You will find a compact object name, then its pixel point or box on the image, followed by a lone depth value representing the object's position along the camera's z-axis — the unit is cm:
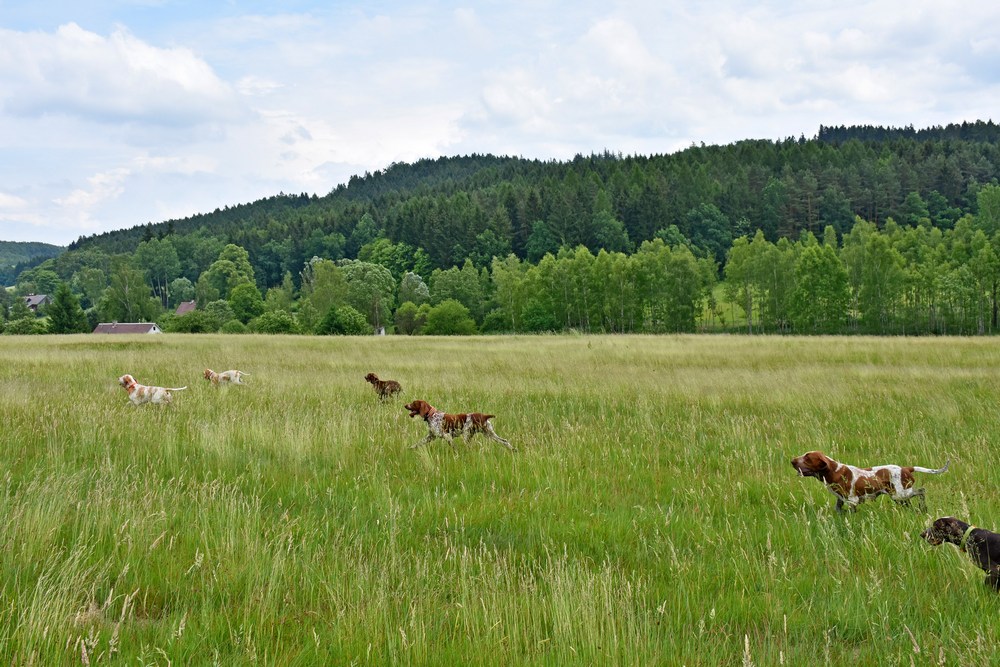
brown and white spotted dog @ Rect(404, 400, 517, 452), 712
